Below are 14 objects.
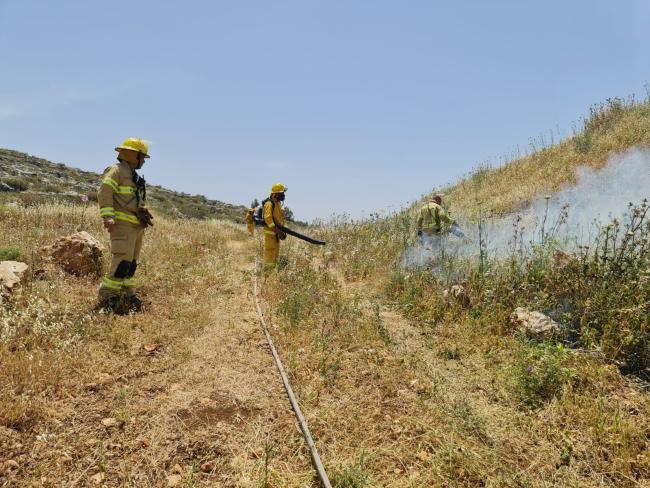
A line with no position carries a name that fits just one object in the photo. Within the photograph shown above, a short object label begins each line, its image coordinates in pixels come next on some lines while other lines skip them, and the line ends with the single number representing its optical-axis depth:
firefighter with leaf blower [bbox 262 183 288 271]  8.25
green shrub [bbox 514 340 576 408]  3.41
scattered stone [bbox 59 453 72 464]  2.65
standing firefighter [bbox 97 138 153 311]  5.29
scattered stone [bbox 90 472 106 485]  2.53
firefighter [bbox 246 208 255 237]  9.09
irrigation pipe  2.51
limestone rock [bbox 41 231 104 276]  6.26
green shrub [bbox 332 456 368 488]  2.50
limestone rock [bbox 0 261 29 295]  4.83
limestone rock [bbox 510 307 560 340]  4.23
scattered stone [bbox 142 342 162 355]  4.27
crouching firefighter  8.02
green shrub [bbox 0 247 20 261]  6.08
